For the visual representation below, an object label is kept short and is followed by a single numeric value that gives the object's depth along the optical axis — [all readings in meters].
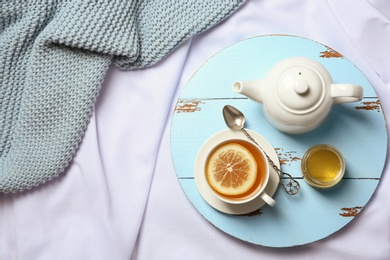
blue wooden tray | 0.95
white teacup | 0.88
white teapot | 0.80
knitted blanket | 1.01
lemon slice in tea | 0.90
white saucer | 0.94
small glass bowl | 0.93
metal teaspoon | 0.94
